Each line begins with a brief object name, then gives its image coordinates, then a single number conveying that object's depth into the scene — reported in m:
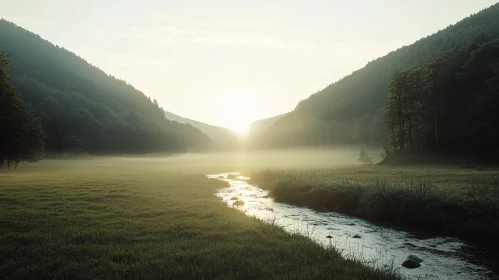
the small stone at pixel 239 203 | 27.72
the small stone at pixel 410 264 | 12.37
